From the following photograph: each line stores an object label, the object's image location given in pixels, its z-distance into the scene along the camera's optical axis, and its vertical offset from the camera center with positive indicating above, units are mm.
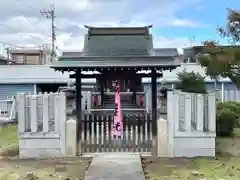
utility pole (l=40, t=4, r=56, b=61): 35021 +9424
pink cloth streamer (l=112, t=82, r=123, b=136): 8124 -791
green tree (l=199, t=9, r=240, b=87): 7090 +977
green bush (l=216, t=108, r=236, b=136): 9306 -1006
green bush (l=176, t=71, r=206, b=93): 11662 +374
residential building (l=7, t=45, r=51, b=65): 33568 +4700
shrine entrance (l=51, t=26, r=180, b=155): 7803 +482
